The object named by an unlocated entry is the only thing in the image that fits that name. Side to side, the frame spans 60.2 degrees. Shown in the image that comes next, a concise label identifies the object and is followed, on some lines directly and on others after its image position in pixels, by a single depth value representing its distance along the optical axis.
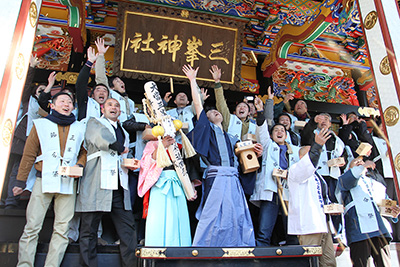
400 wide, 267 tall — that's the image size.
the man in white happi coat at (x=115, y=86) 4.30
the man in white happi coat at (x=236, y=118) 4.45
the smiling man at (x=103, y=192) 3.13
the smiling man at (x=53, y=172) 2.97
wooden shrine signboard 5.02
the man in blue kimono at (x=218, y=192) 3.34
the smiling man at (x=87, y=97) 3.90
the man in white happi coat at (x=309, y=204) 3.42
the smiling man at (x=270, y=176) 3.75
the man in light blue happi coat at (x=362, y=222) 3.58
